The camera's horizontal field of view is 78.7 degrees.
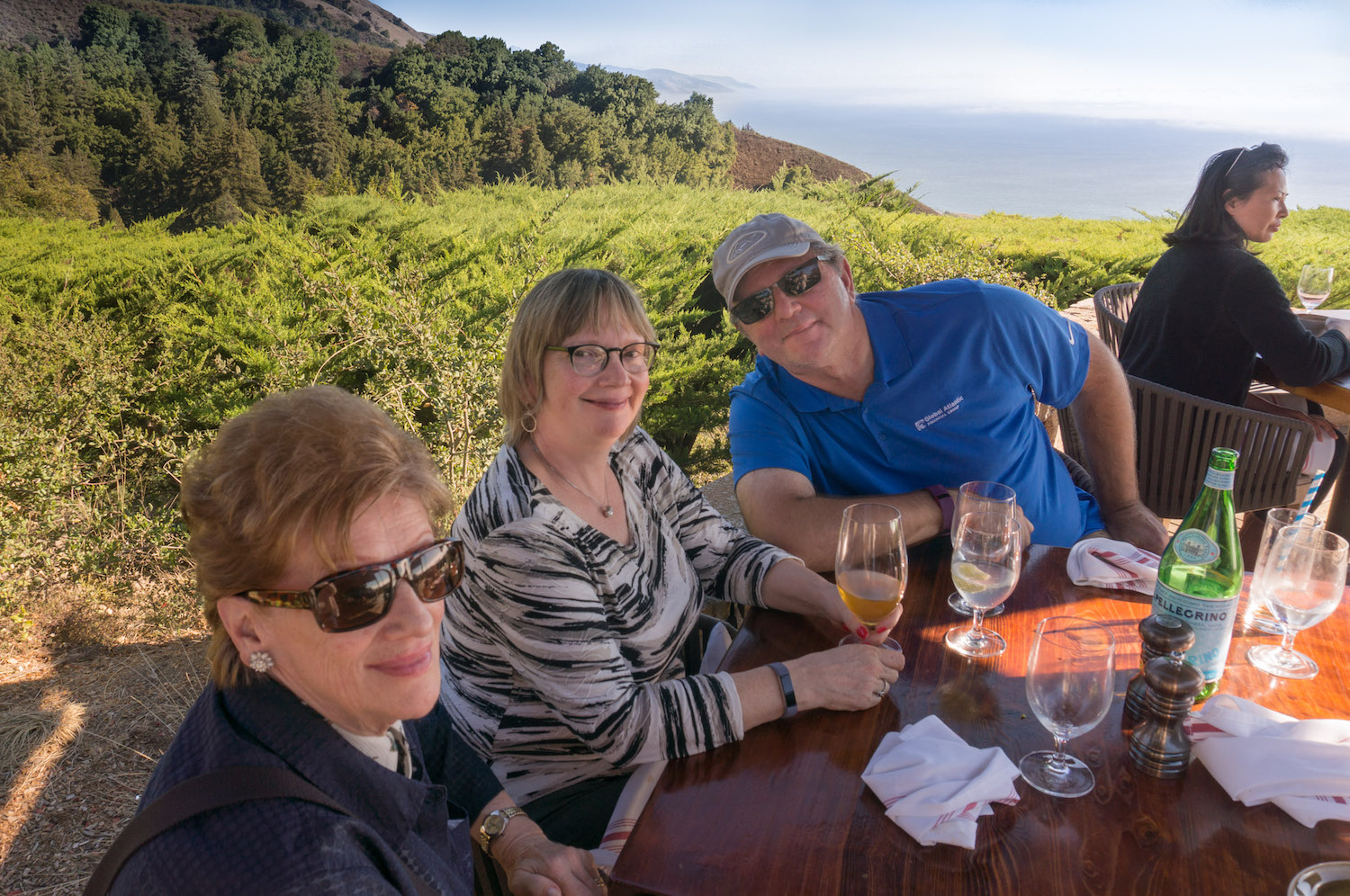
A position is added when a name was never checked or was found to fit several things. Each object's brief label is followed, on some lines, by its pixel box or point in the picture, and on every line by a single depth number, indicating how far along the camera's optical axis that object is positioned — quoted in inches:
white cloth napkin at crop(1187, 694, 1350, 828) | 45.6
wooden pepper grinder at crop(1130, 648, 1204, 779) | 48.1
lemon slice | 60.6
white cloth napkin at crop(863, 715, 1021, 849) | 45.1
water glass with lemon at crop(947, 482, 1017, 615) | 63.2
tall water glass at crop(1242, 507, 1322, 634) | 62.8
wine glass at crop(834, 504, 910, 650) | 59.9
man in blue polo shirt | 92.7
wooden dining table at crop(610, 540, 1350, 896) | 42.3
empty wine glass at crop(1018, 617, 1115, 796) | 45.6
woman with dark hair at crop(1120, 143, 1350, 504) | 131.7
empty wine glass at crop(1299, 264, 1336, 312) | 168.2
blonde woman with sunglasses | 37.0
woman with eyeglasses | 58.7
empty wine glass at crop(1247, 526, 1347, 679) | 58.2
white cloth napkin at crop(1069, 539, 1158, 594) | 71.2
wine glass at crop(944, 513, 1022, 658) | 60.4
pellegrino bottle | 54.4
